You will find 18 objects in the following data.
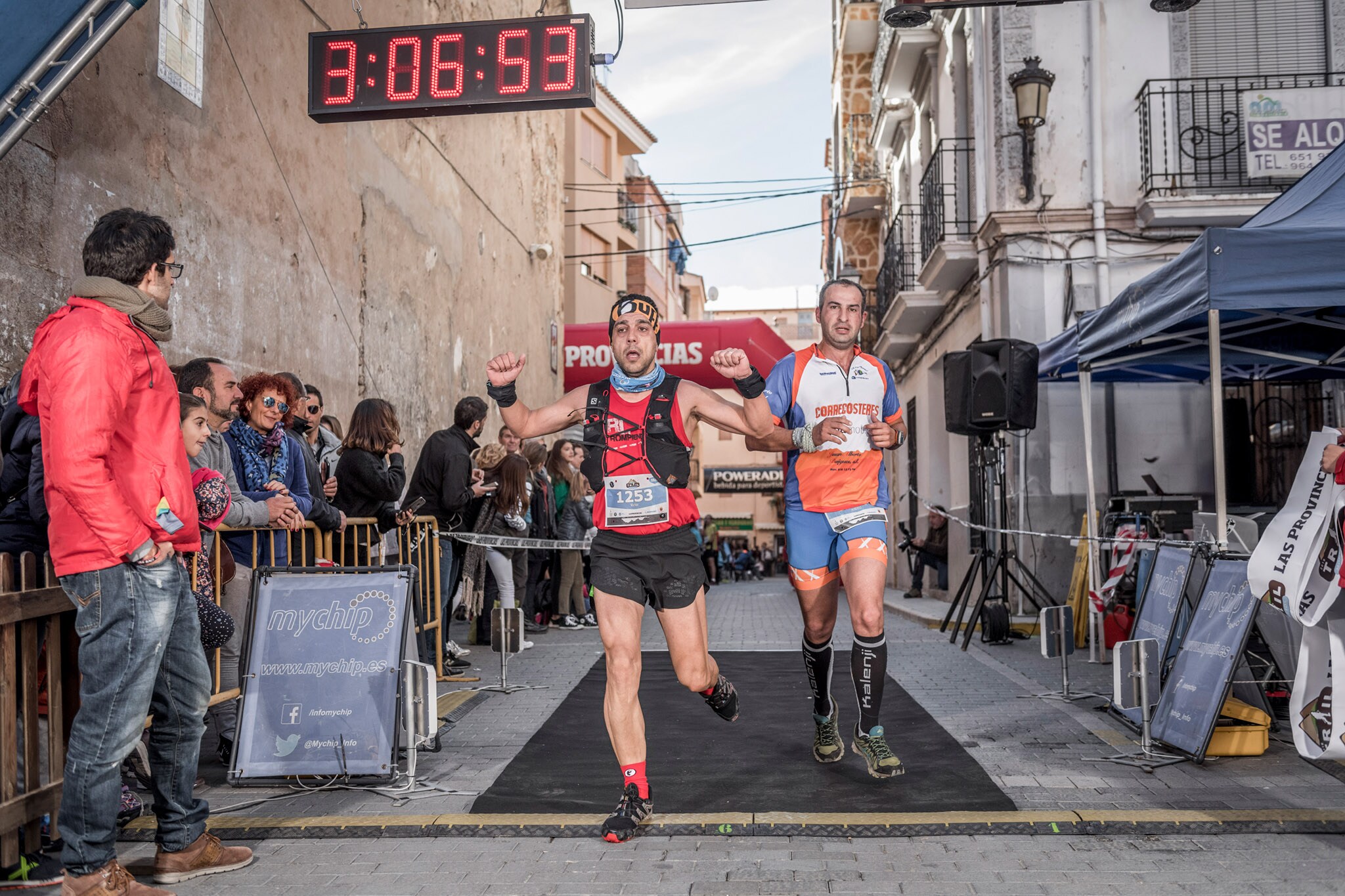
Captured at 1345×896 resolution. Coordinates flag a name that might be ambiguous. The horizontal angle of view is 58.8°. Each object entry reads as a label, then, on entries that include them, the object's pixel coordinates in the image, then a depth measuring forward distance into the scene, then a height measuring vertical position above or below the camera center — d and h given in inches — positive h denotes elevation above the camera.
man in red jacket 143.3 -5.9
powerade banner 2458.2 -27.5
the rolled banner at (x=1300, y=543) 193.3 -14.4
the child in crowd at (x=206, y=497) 192.1 -3.4
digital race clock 319.9 +110.3
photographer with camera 698.8 -49.9
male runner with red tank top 182.5 -4.6
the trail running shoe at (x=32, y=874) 157.2 -53.1
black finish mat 193.2 -55.3
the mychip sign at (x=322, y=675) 207.0 -35.5
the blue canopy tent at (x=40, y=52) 189.8 +69.1
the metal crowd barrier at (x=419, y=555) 299.7 -21.6
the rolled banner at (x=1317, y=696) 183.9 -37.9
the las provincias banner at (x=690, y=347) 800.9 +84.9
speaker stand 421.0 -34.5
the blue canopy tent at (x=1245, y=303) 250.1 +37.2
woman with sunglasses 245.6 +4.7
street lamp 488.1 +152.0
